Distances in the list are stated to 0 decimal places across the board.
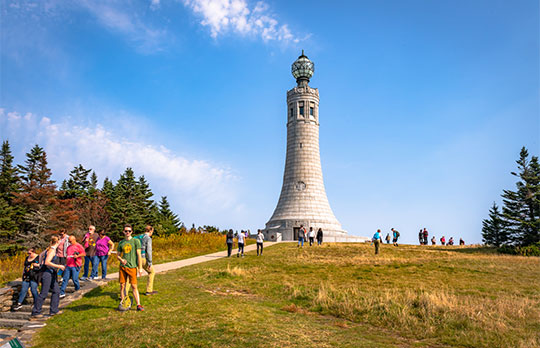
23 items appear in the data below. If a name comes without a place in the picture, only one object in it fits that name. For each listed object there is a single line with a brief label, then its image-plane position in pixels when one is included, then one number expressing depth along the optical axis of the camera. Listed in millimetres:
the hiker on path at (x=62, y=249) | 12164
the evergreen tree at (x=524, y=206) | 30047
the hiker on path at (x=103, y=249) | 14414
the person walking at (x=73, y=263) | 12211
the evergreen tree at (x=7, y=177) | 40344
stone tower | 47188
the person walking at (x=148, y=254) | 11422
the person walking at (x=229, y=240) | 22847
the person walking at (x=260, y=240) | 24281
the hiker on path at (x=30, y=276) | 10820
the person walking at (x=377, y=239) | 25948
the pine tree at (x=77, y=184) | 54456
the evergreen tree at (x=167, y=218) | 49566
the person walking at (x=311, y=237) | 31734
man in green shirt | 10133
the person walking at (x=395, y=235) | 35688
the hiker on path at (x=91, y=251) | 14188
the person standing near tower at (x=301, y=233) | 30344
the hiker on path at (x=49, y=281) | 10352
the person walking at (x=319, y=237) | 33659
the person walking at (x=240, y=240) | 22688
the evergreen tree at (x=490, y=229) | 48722
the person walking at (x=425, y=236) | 39050
